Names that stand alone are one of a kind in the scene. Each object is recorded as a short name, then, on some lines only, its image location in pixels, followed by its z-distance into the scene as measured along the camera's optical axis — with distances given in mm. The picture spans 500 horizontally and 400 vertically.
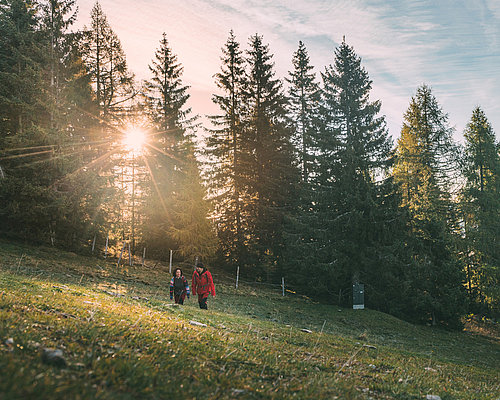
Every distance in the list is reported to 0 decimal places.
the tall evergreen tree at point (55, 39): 22969
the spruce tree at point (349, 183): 26172
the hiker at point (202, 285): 13898
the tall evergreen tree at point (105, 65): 31750
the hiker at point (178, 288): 14062
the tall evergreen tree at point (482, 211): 28703
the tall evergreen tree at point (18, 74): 22000
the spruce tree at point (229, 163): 33969
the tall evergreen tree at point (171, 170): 30594
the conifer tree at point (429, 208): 24984
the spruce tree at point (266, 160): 33281
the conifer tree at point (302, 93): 37844
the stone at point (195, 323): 7871
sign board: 24297
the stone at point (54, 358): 3027
